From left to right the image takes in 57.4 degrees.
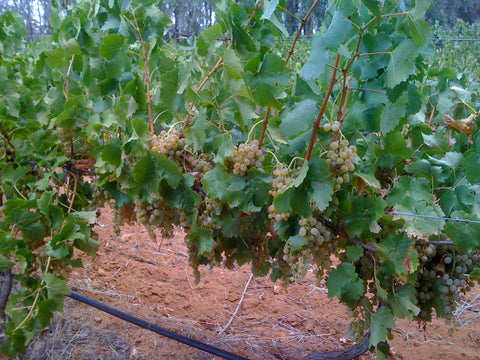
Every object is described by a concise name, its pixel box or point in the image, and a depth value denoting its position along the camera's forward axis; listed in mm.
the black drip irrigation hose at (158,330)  2031
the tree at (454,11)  8789
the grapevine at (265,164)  961
